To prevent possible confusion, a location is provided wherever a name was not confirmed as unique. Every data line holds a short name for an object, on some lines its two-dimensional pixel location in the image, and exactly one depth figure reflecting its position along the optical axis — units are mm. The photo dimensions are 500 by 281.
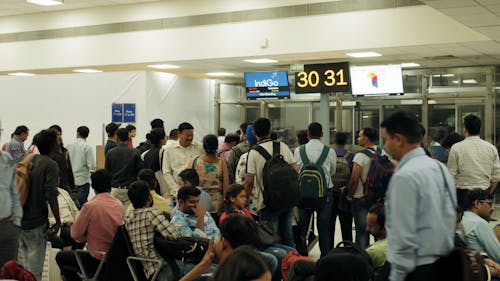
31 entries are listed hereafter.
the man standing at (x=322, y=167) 8266
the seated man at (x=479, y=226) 5852
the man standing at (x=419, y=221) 3697
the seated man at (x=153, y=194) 7145
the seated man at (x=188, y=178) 6996
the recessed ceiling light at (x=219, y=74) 15937
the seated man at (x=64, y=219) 7504
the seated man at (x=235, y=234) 4878
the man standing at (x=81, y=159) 10836
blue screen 14664
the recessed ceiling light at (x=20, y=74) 16453
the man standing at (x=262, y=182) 7535
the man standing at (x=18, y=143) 9812
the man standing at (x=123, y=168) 8906
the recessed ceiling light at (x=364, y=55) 12261
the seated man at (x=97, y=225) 6324
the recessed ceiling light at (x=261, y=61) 13195
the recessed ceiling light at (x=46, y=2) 12953
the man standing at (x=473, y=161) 8391
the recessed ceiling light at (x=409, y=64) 13953
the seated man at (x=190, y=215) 6094
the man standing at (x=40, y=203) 6648
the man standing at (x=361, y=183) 8086
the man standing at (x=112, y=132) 10408
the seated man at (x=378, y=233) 5590
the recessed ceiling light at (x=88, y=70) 15664
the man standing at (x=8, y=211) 5410
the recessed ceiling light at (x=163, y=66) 14154
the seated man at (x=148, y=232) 5797
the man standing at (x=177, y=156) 8500
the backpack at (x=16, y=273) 4352
